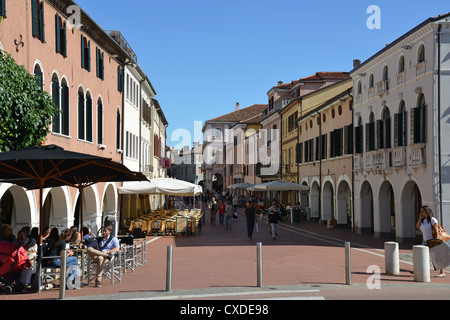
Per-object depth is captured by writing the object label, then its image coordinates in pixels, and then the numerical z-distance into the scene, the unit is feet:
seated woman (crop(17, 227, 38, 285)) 41.22
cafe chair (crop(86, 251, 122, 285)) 41.00
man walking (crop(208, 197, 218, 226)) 118.21
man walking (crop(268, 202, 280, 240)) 81.25
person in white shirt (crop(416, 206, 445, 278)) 45.29
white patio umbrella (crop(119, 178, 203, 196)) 85.25
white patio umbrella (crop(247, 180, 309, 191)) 122.83
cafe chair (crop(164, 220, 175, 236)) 90.02
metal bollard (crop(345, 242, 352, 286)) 39.70
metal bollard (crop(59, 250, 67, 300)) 34.40
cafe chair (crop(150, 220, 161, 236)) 89.76
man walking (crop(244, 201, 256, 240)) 80.94
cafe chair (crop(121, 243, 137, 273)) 47.11
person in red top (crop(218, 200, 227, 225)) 117.19
